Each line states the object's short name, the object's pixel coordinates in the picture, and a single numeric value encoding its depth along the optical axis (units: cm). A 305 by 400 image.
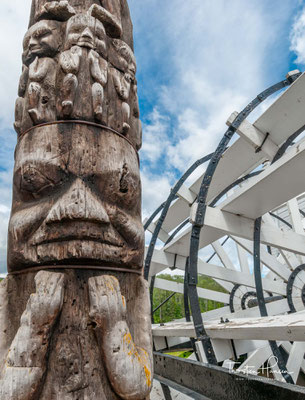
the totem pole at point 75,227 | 133
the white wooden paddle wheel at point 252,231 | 442
